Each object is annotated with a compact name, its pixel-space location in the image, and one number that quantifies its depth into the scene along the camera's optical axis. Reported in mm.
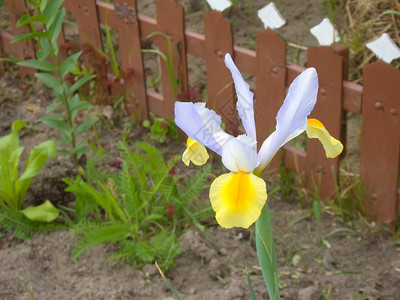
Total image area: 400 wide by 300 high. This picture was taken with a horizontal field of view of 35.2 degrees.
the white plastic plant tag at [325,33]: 2654
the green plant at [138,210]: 2496
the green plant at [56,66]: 2699
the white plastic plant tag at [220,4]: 2899
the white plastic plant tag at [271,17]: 2801
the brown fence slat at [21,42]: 3926
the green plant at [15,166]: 2688
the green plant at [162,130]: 3348
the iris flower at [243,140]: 1280
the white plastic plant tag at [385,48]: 2467
